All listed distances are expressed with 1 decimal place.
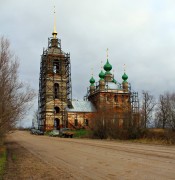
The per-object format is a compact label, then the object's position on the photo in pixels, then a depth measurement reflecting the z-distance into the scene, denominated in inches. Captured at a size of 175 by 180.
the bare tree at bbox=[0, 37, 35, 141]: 708.7
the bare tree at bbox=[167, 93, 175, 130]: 1404.5
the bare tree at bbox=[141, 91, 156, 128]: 1521.9
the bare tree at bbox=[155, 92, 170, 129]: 1941.7
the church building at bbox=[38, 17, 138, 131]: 2615.7
